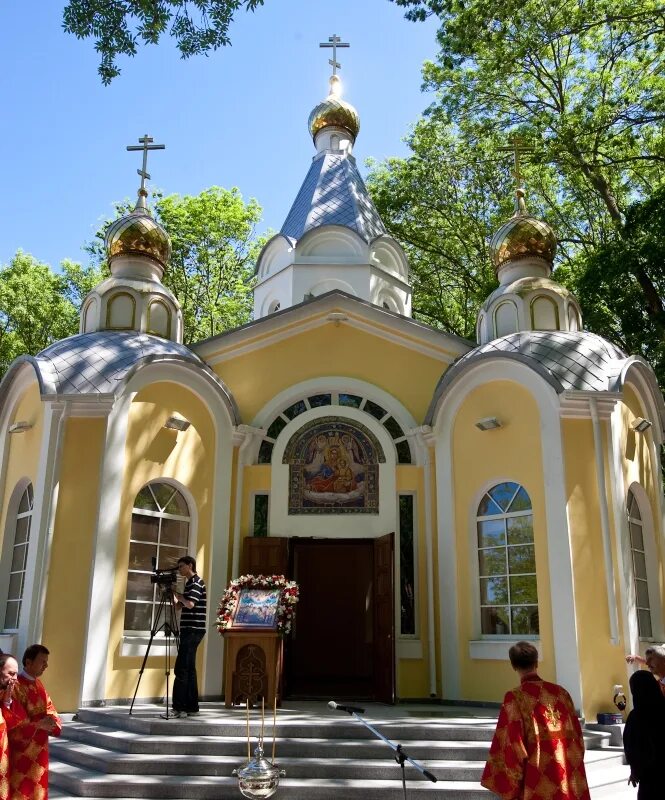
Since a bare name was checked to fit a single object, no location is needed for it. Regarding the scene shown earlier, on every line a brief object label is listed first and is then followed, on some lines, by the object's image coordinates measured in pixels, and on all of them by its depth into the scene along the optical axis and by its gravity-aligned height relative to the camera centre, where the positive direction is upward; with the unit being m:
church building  9.11 +1.89
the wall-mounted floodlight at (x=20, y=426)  10.23 +2.53
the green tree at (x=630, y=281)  13.02 +5.80
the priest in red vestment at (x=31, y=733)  4.32 -0.55
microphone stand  4.33 -0.65
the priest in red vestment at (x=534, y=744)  3.92 -0.54
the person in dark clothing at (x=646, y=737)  4.34 -0.55
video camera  7.98 +0.50
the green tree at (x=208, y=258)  23.12 +10.73
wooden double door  12.33 +0.16
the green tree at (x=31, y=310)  22.33 +8.69
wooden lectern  8.58 -0.37
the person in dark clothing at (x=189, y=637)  7.91 -0.06
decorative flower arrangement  8.77 +0.36
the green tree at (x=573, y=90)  11.76 +9.13
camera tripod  8.03 +0.15
